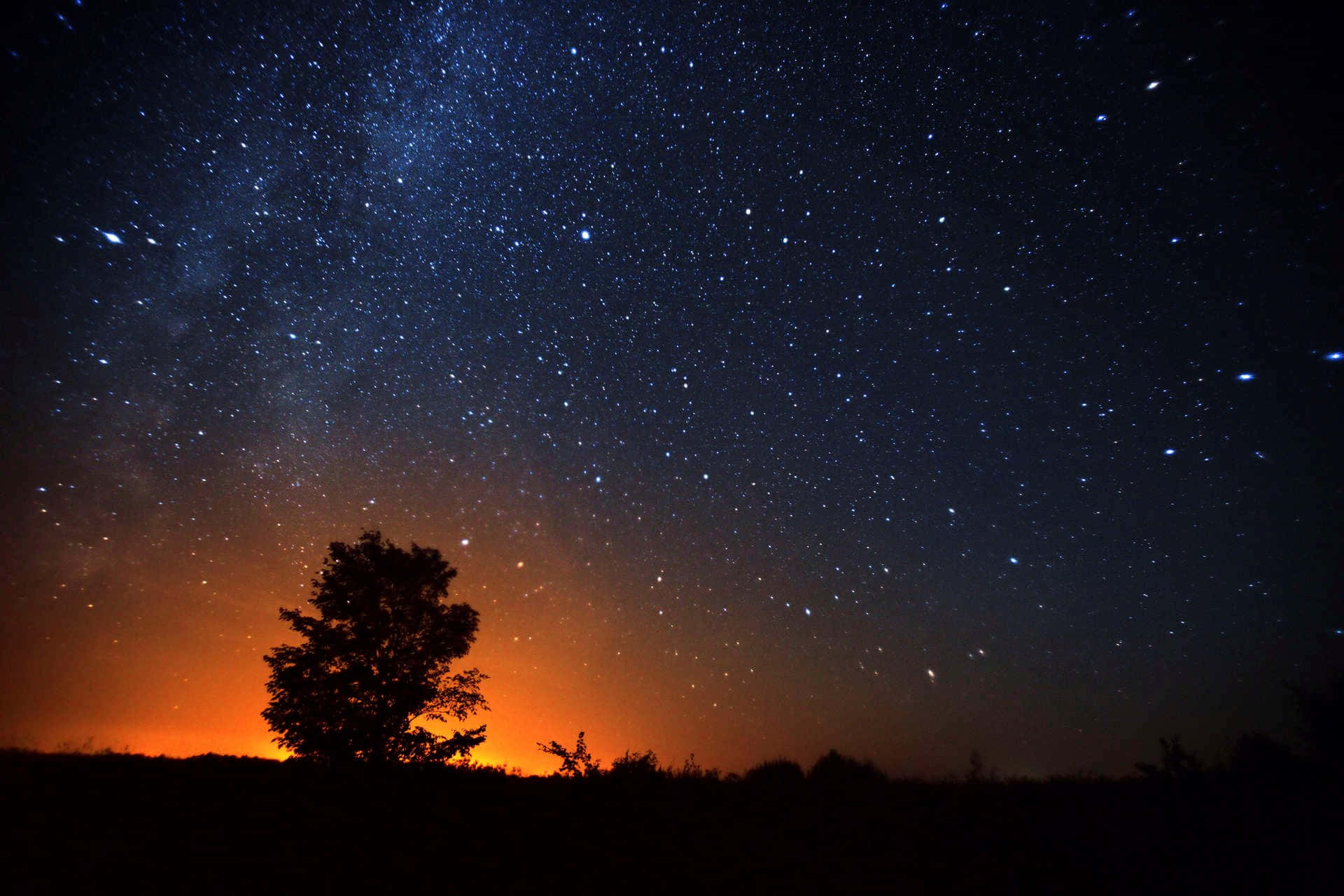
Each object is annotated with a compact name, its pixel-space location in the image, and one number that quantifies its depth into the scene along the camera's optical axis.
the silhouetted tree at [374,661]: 11.61
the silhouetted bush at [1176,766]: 7.43
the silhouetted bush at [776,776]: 7.54
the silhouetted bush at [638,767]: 7.19
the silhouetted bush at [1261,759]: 7.49
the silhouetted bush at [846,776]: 7.46
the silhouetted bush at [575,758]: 7.29
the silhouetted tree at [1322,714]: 12.41
